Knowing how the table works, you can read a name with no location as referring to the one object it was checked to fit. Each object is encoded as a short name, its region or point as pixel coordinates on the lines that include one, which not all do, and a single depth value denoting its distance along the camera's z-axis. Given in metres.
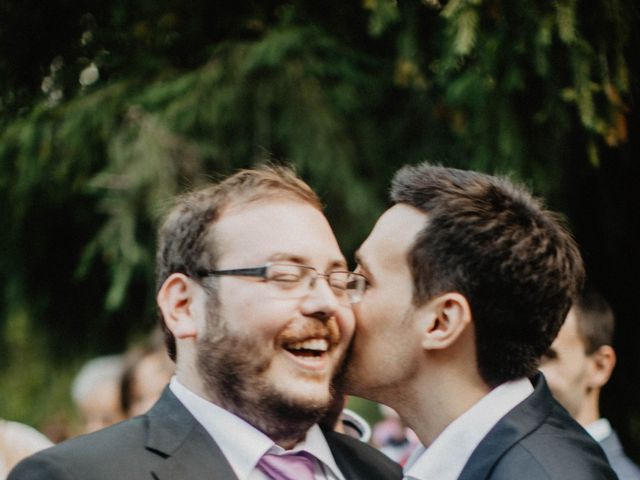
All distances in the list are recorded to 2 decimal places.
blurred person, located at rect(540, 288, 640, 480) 3.80
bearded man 2.49
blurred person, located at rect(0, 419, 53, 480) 3.92
